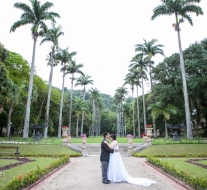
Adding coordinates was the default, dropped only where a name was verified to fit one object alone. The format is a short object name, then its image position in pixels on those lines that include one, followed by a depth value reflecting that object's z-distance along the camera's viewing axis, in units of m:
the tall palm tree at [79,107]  48.95
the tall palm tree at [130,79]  44.82
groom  7.11
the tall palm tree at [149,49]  36.53
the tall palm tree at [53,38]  30.55
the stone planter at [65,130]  21.98
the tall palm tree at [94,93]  64.94
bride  7.16
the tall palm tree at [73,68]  42.12
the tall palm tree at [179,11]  23.96
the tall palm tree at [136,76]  43.81
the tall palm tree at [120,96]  66.14
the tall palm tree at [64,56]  37.59
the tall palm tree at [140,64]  40.88
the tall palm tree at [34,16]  25.31
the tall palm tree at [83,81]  53.00
